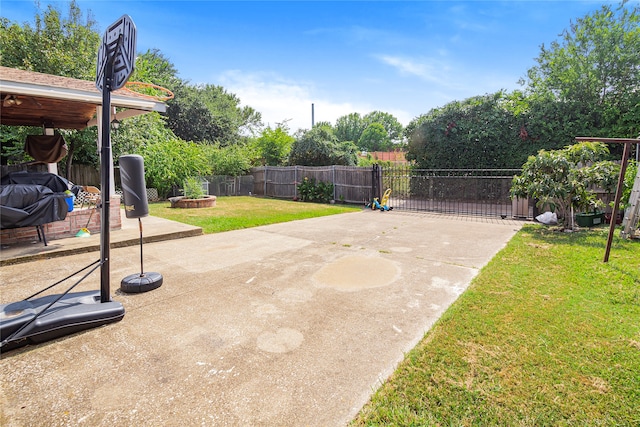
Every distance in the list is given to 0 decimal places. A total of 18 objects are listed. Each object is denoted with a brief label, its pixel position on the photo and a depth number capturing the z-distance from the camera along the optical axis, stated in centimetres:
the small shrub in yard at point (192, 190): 1127
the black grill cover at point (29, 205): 439
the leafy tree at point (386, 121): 6238
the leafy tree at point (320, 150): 1580
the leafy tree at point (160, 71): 1806
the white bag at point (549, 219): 786
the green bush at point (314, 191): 1338
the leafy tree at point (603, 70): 1049
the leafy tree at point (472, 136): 1275
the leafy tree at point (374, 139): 5675
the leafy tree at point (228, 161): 1612
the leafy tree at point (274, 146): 1791
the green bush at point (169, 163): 1245
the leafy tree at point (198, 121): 2206
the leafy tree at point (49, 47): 1304
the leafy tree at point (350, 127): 5994
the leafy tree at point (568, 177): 651
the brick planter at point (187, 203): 1073
